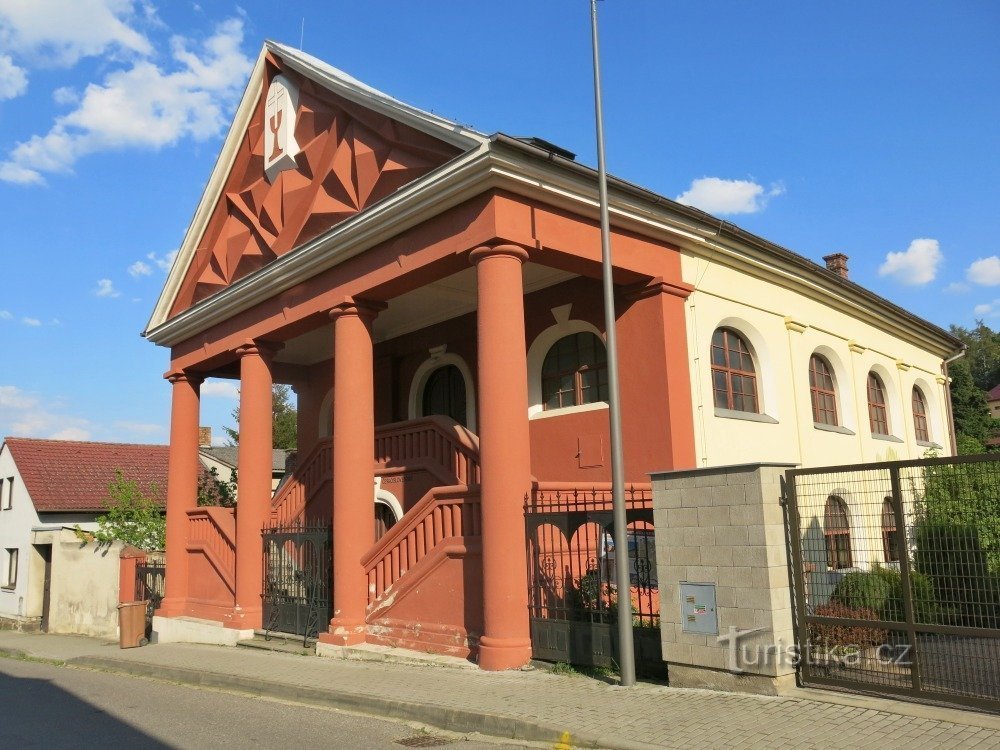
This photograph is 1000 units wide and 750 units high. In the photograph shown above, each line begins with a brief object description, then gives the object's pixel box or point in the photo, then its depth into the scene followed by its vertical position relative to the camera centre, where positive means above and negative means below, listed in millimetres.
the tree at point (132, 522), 22156 +868
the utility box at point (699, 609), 8133 -680
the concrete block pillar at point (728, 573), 7746 -339
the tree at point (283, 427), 55156 +8182
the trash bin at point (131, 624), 16922 -1353
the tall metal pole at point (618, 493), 8492 +466
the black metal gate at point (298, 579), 13758 -493
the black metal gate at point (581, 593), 9297 -595
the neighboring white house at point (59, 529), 22047 +853
